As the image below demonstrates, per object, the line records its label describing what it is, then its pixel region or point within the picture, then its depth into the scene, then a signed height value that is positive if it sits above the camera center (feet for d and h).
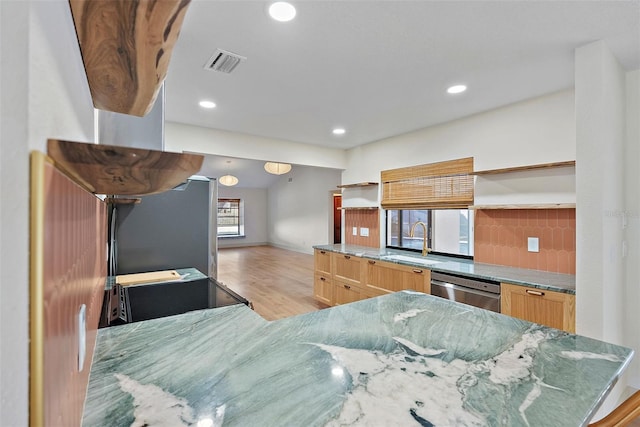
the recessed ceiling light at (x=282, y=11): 4.85 +3.49
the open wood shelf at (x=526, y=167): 7.97 +1.41
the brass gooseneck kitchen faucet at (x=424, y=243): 11.96 -1.13
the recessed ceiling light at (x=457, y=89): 8.07 +3.55
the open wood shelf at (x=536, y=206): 7.96 +0.27
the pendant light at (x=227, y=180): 29.73 +3.62
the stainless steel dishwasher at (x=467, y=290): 7.95 -2.17
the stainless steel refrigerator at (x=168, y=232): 8.61 -0.52
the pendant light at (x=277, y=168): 20.38 +3.35
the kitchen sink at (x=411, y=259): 10.32 -1.65
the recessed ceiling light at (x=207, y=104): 9.13 +3.52
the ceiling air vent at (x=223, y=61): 6.37 +3.50
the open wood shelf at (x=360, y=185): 14.22 +1.54
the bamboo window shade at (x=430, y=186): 10.82 +1.21
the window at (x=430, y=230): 14.19 -0.84
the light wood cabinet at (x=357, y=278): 10.19 -2.50
